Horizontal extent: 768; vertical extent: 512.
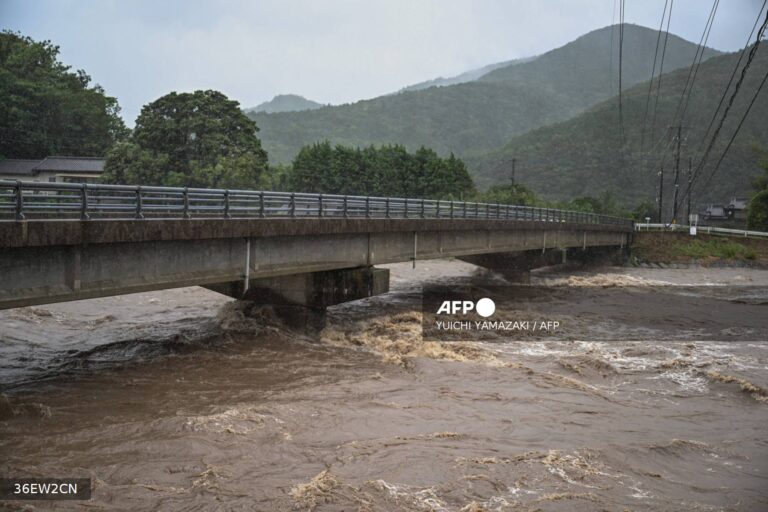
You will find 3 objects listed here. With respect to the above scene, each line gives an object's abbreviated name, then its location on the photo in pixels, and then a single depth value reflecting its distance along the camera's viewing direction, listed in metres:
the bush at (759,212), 72.31
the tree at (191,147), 55.09
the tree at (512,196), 80.20
